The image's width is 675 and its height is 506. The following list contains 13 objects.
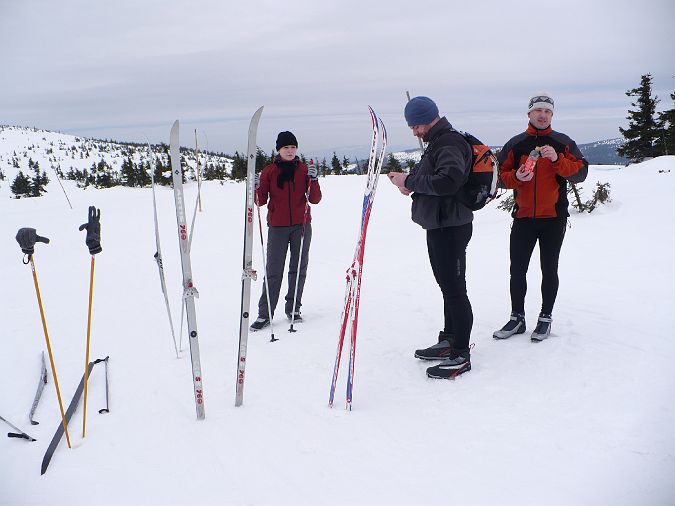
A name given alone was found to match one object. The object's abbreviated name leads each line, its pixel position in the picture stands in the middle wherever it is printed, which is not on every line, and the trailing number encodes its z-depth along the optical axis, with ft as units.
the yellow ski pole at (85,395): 9.44
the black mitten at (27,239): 8.68
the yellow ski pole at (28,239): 8.68
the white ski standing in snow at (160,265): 13.49
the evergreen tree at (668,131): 79.87
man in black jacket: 10.09
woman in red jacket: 15.64
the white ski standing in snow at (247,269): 9.85
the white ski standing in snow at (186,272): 9.16
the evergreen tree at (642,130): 88.22
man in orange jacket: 11.85
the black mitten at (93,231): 9.07
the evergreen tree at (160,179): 109.60
